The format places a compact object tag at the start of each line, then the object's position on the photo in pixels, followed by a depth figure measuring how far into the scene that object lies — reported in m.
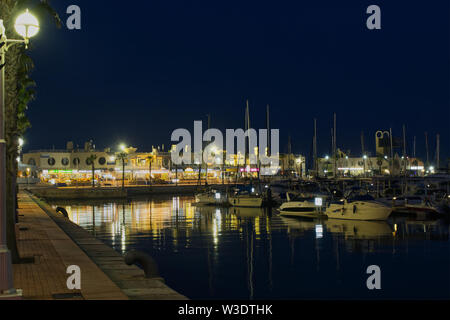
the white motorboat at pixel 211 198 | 67.94
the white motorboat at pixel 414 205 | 50.97
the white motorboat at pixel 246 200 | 62.97
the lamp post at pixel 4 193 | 11.22
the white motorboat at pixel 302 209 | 51.38
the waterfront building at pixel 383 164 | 144.12
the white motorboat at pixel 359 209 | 46.47
